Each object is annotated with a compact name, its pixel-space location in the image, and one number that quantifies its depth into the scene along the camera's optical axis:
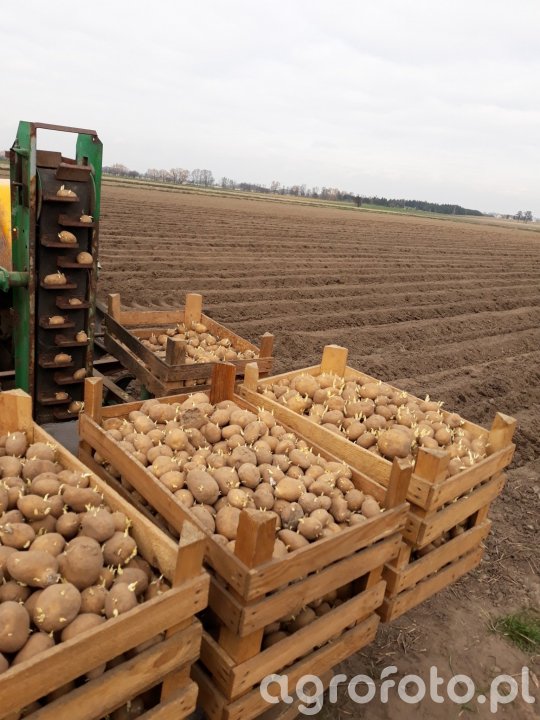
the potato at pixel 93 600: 2.04
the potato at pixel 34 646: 1.80
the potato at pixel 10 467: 2.73
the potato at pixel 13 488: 2.53
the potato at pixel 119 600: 2.00
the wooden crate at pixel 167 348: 4.65
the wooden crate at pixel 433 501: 3.11
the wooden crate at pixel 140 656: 1.73
